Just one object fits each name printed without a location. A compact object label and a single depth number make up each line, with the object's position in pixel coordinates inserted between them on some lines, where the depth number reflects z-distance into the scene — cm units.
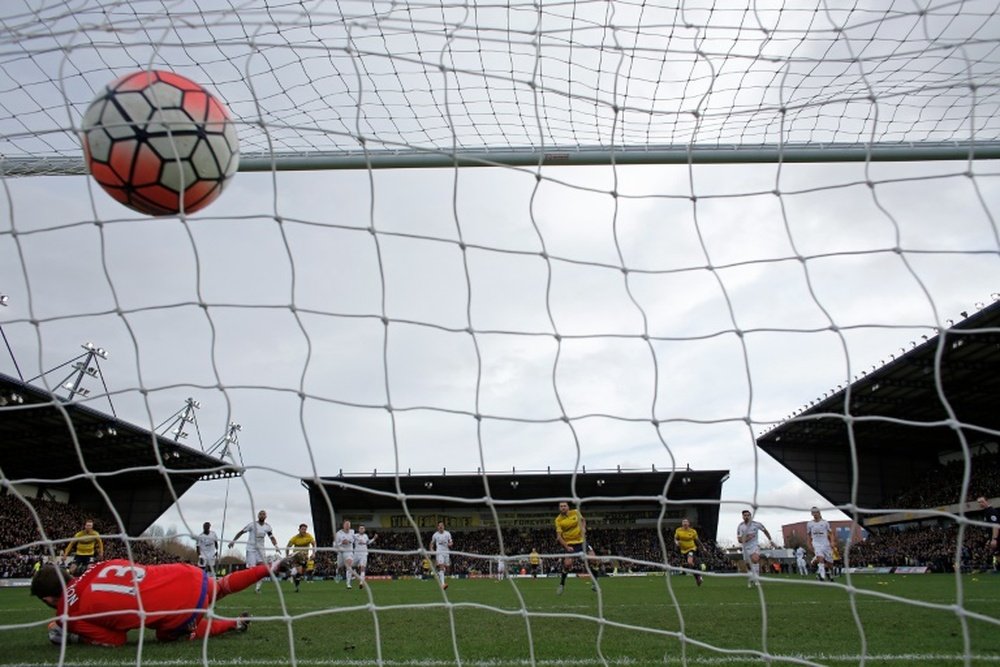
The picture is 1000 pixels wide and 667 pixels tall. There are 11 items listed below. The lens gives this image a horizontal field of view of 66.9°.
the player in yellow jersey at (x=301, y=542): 1152
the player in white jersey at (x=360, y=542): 1292
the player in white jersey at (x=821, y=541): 1350
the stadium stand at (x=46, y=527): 2055
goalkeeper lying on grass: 449
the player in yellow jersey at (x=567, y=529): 1041
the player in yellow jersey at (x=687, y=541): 1298
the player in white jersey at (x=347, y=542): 1301
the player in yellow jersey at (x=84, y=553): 1125
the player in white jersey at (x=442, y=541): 1274
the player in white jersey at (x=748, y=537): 1123
